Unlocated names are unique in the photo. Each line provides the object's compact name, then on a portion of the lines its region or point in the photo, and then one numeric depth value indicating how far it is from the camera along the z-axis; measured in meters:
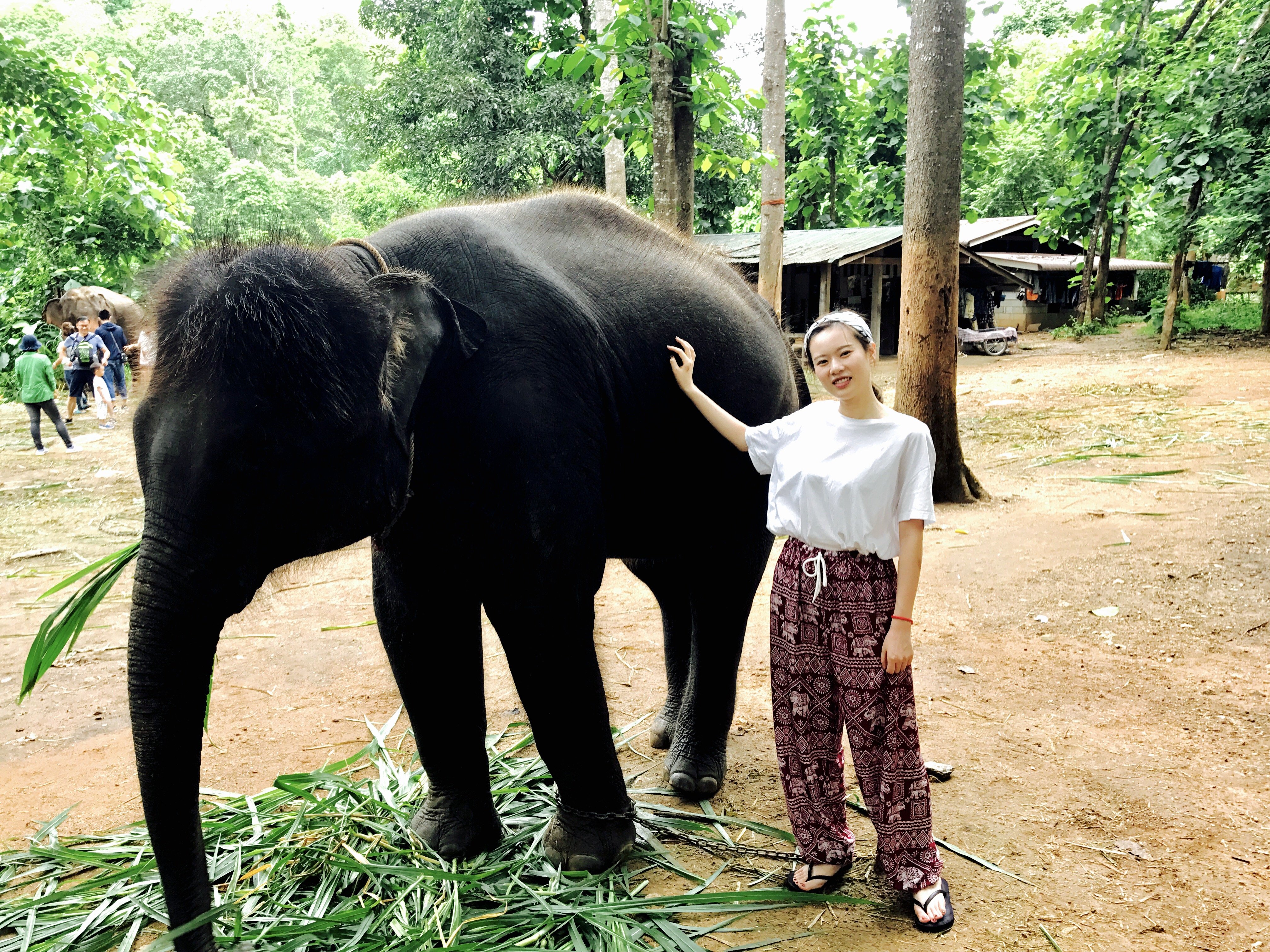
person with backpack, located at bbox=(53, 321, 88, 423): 14.12
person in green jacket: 11.59
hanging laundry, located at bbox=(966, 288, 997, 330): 24.30
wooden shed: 20.31
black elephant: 1.90
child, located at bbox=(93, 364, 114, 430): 14.46
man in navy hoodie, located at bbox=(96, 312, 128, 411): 14.49
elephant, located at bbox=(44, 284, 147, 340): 15.71
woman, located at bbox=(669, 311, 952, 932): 2.37
